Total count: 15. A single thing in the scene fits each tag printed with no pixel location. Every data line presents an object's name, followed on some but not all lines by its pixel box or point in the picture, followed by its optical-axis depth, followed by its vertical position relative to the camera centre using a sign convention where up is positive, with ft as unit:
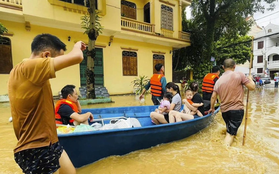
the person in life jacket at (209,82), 14.17 -0.48
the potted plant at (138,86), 27.02 -1.46
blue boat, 6.61 -2.91
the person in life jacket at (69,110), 8.20 -1.56
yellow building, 21.13 +7.51
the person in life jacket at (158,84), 13.12 -0.54
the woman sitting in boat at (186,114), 10.31 -2.34
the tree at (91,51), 19.77 +3.48
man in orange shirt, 3.26 -0.52
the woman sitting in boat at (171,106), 10.62 -1.90
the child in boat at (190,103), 11.15 -1.86
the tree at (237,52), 59.72 +9.13
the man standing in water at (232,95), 9.23 -1.11
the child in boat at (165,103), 10.94 -1.76
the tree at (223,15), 31.68 +12.84
